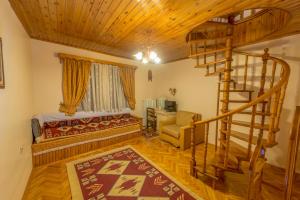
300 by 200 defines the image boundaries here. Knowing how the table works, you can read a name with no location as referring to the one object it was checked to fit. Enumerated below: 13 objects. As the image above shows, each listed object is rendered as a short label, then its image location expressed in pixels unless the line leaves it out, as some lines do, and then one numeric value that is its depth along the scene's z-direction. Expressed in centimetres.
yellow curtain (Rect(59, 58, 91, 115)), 350
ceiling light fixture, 247
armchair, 335
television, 456
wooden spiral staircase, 164
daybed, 273
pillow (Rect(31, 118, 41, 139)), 268
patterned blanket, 306
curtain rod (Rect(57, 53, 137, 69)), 338
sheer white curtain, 392
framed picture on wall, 138
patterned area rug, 195
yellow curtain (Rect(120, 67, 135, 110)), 445
